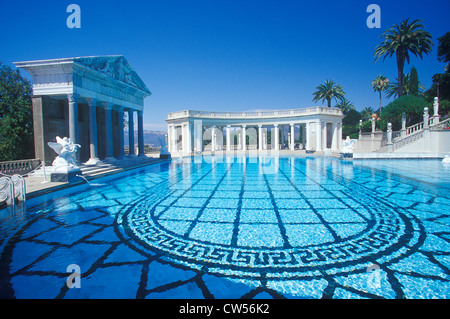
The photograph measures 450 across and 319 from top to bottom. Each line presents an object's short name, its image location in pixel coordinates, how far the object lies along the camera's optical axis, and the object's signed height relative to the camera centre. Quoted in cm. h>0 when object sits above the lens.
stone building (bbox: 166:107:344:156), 3509 +389
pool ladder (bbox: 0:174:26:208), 773 -134
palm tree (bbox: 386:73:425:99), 4665 +1309
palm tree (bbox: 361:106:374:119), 5931 +910
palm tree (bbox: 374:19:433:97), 3060 +1384
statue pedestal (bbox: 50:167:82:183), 1144 -123
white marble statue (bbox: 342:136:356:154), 2303 +1
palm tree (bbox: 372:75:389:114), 5291 +1458
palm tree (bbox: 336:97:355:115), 5619 +1003
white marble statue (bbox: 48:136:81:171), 1142 -20
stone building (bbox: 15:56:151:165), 1433 +361
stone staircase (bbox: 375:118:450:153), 2561 +128
